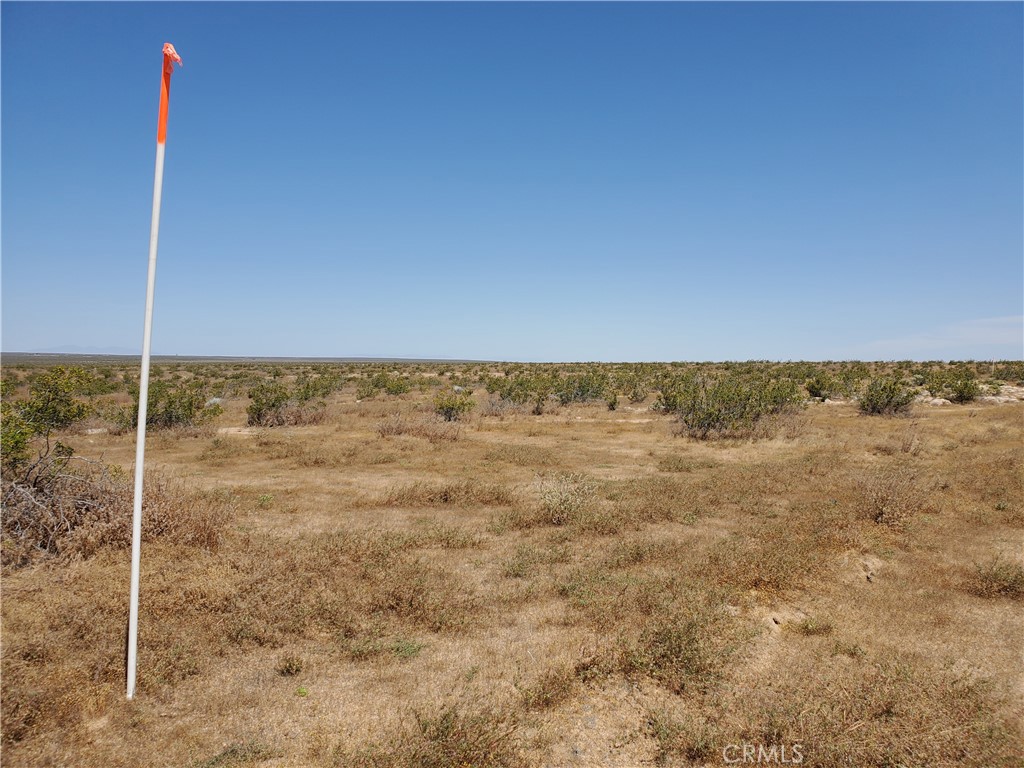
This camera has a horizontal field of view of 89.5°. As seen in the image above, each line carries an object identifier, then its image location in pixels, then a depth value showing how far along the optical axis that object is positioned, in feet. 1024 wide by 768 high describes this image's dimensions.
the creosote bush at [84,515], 22.63
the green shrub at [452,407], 79.15
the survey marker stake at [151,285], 13.03
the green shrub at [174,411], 65.41
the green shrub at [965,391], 97.91
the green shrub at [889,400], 81.41
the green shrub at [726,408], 67.00
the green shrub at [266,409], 73.20
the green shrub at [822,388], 109.60
